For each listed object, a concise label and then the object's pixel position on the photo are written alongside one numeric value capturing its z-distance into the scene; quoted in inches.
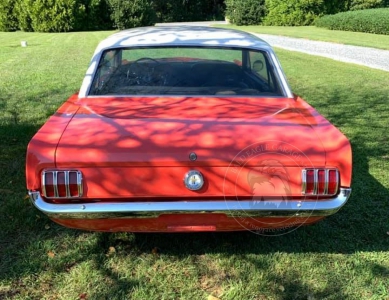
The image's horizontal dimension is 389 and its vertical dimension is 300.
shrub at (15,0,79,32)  1006.4
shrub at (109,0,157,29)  1018.1
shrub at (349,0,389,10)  1338.6
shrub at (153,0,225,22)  1768.0
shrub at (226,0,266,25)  1322.6
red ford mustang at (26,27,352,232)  93.0
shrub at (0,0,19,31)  1048.8
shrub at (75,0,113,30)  1058.7
